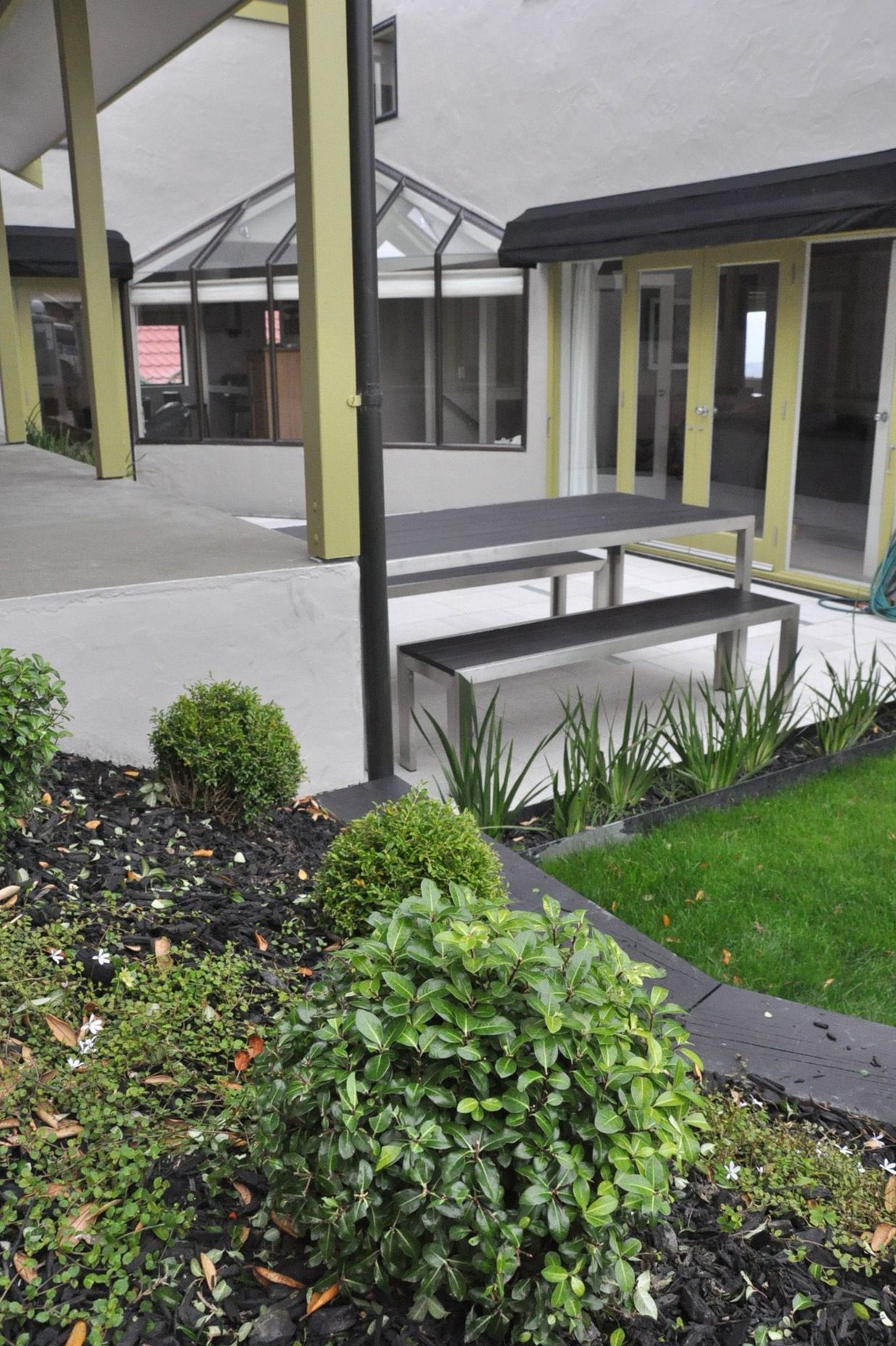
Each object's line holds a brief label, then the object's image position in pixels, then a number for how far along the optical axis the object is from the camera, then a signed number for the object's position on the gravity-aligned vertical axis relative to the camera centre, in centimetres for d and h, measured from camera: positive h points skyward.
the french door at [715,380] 909 -27
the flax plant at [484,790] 417 -155
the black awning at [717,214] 765 +97
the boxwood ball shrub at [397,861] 300 -129
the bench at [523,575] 620 -126
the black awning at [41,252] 1211 +102
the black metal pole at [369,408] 418 -22
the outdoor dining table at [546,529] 539 -91
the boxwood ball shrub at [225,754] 369 -125
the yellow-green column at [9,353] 980 -1
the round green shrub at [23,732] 298 -94
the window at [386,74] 1231 +284
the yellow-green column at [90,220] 630 +72
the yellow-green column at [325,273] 410 +27
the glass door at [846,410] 836 -47
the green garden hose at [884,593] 841 -174
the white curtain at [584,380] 1098 -30
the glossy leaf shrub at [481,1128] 173 -116
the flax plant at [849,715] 530 -165
